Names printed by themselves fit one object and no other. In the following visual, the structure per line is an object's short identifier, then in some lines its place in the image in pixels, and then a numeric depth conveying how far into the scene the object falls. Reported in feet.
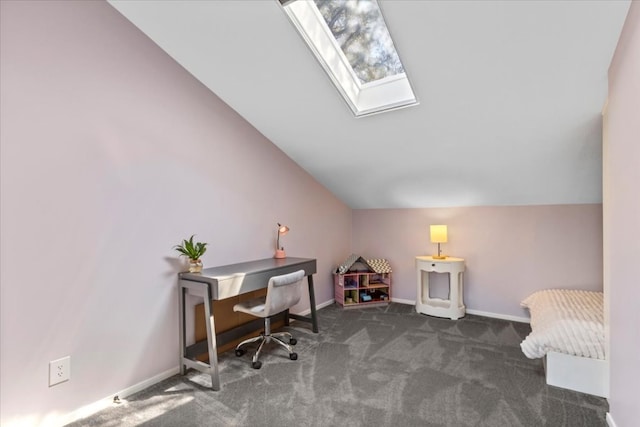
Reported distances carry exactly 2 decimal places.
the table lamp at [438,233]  12.52
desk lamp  11.02
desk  7.36
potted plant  7.88
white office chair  8.26
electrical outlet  5.88
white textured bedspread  6.85
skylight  6.69
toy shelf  13.84
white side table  12.10
